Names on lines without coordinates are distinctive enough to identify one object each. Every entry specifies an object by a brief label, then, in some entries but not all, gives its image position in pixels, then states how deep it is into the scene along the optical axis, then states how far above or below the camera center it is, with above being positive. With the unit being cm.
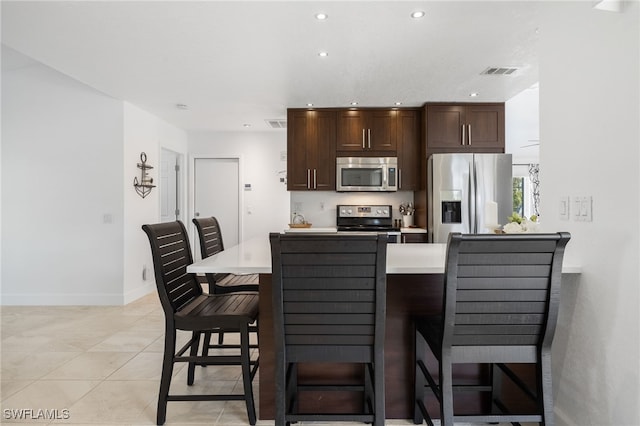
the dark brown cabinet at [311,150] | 471 +76
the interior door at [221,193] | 609 +29
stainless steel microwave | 468 +46
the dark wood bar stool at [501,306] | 138 -36
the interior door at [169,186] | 546 +38
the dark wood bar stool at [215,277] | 255 -49
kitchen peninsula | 187 -61
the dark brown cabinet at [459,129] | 448 +97
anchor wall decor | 461 +38
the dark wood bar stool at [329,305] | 144 -36
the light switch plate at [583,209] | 162 +1
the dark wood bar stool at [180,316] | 187 -52
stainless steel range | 493 -9
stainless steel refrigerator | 426 +27
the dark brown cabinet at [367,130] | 468 +100
